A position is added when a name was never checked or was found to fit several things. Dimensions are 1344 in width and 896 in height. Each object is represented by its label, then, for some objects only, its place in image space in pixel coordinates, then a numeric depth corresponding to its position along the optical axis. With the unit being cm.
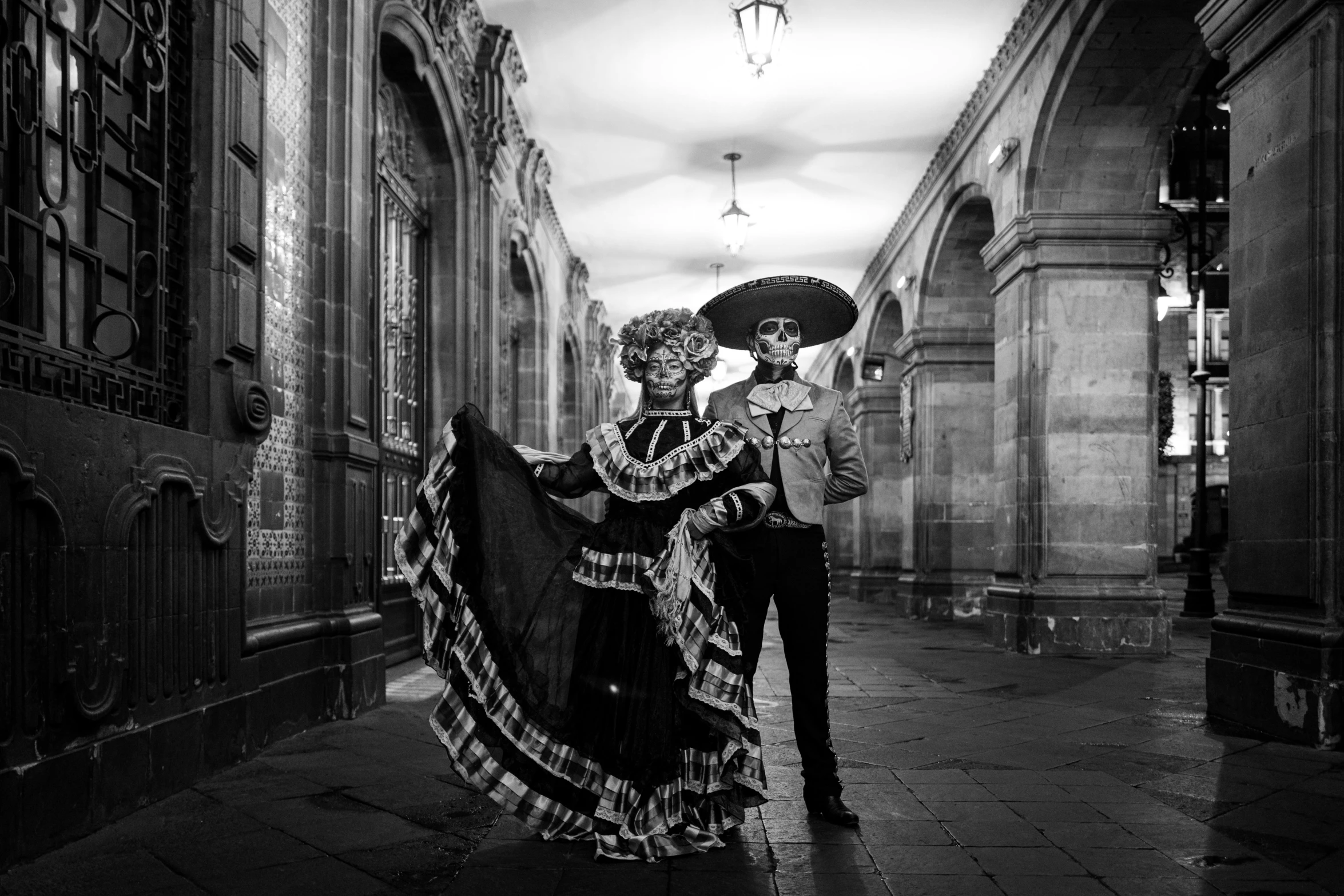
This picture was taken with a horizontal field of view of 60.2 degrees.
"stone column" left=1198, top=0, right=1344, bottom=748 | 581
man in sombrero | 422
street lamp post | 1567
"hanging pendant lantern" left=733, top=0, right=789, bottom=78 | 889
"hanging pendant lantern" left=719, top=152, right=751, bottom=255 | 1398
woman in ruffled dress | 377
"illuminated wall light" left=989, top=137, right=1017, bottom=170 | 1137
